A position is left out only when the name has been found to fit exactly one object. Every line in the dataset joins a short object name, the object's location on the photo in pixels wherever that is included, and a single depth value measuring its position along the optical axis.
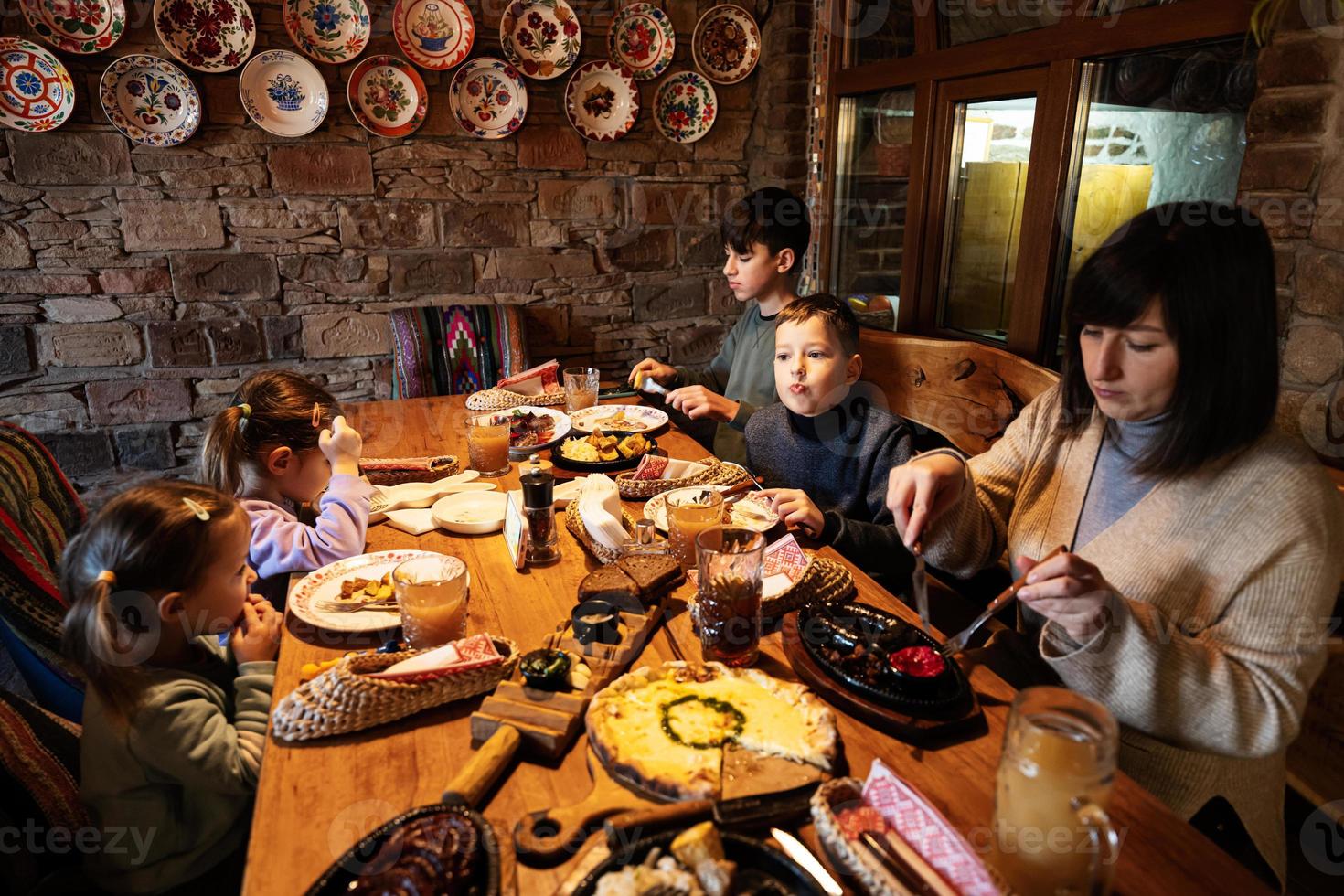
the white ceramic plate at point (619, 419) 2.38
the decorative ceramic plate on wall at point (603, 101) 3.65
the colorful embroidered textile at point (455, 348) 3.38
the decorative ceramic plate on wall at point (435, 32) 3.37
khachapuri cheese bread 0.92
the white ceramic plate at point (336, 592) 1.27
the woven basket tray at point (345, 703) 1.01
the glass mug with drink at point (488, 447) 2.00
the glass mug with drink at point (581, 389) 2.54
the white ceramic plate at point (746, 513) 1.63
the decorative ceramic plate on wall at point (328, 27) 3.22
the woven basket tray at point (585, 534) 1.52
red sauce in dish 1.08
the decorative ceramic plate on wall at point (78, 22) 2.94
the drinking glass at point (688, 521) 1.49
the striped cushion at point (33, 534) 1.33
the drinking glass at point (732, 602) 1.18
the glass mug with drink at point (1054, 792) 0.77
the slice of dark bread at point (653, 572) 1.34
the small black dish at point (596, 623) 1.19
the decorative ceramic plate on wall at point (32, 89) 2.94
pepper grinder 1.49
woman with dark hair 1.07
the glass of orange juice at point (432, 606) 1.23
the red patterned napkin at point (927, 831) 0.76
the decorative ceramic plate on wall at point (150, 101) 3.08
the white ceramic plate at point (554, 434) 2.20
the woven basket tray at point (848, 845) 0.77
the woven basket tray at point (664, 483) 1.82
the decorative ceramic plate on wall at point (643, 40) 3.65
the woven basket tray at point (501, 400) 2.59
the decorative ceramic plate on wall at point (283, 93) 3.23
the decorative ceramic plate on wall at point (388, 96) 3.36
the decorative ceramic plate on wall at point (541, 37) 3.48
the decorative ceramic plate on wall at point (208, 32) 3.08
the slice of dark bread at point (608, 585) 1.31
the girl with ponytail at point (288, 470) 1.54
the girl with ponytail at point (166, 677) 1.10
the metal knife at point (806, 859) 0.82
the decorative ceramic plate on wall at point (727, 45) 3.78
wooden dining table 0.83
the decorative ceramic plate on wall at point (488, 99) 3.49
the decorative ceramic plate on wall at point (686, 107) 3.80
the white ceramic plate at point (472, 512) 1.67
